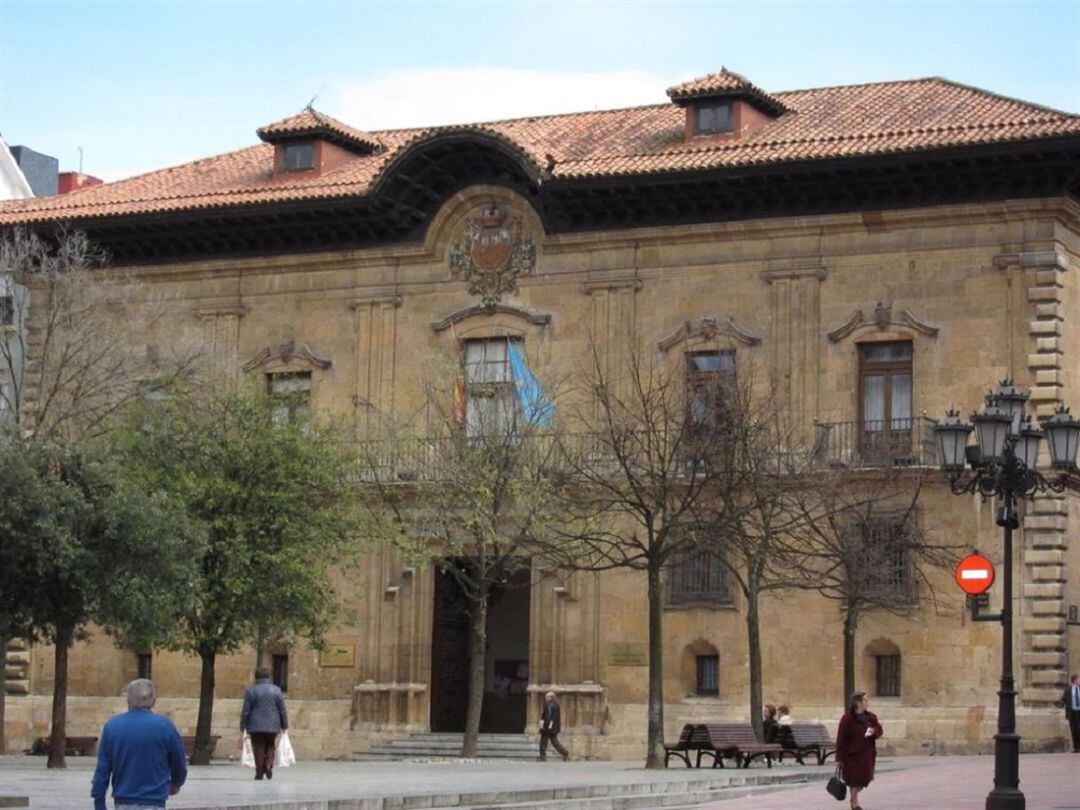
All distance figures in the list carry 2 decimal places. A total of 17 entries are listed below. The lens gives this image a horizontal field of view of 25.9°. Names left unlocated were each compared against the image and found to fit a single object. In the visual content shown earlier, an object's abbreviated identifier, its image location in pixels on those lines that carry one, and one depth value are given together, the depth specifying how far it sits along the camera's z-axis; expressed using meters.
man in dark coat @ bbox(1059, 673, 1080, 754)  38.88
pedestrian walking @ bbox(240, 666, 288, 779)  29.75
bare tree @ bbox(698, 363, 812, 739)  36.75
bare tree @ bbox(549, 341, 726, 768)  34.78
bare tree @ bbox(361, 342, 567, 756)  39.75
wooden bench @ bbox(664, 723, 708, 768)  35.16
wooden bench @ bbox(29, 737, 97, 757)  43.59
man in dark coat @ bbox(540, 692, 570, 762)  40.50
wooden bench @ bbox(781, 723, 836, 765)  36.38
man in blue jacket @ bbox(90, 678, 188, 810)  14.54
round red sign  25.16
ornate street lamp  23.02
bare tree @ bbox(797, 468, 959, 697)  38.28
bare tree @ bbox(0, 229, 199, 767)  43.25
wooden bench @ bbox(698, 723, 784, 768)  35.03
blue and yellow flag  42.44
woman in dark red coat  23.28
